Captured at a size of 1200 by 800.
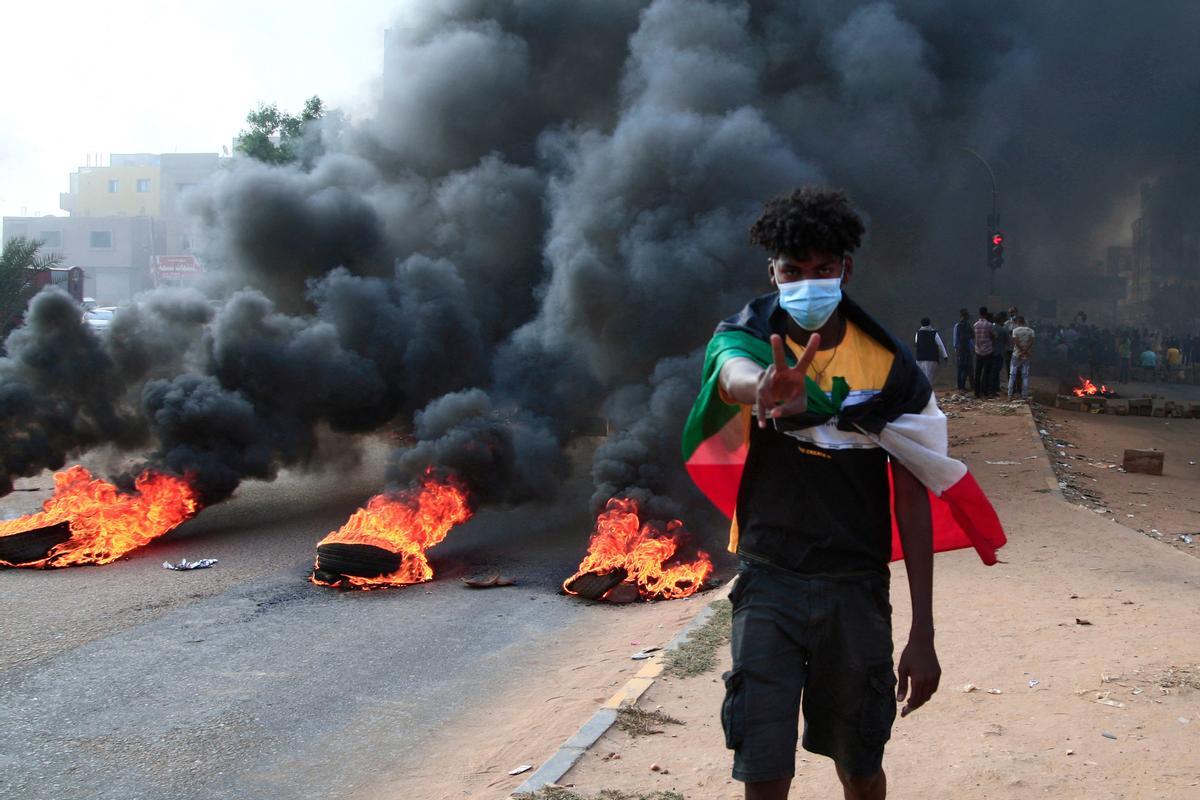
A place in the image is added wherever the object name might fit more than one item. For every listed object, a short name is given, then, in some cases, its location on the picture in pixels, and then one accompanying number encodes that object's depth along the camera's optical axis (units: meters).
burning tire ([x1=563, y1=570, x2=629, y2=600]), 8.02
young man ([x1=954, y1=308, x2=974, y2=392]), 19.28
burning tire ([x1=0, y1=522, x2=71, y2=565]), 8.42
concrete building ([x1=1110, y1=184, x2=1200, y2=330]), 36.12
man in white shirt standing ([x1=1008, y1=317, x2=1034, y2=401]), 17.30
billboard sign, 57.50
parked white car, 26.12
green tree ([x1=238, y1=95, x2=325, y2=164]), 24.52
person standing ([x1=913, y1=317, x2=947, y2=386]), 16.89
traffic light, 20.67
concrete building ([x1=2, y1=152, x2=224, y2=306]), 61.59
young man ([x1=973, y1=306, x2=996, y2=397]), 17.59
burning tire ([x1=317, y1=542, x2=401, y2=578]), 8.26
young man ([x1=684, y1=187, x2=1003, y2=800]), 2.39
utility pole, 20.67
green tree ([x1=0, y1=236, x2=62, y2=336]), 21.45
